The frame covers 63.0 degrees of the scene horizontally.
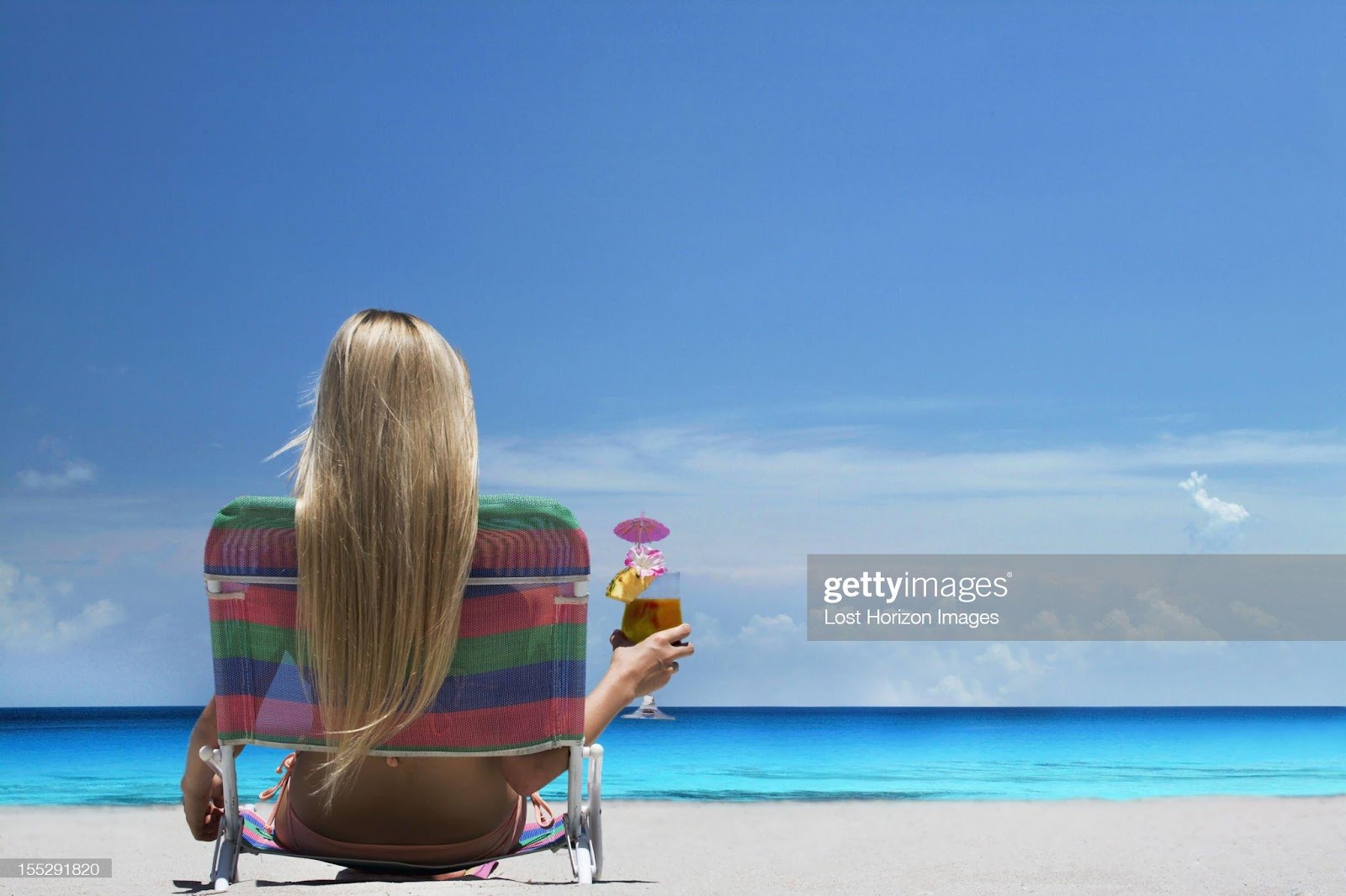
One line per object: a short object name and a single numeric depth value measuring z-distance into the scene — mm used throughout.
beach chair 1745
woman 1675
